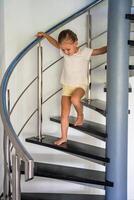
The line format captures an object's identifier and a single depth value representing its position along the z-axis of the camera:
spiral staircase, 1.79
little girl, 2.45
